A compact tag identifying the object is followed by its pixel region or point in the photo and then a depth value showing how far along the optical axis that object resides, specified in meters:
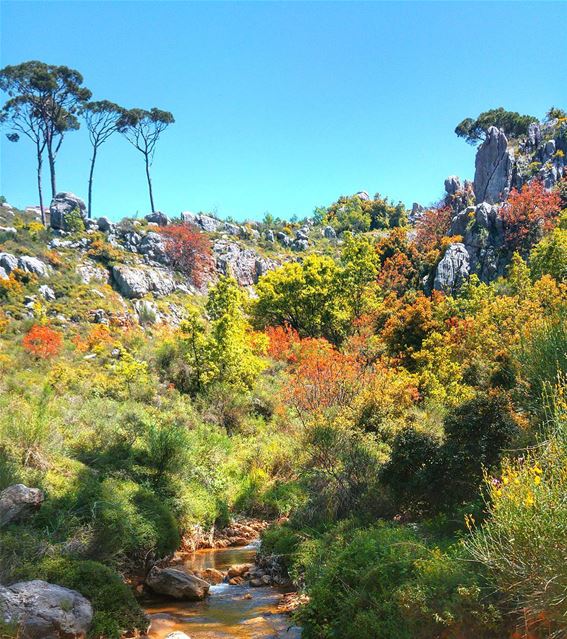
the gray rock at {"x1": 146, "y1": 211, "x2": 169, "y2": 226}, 55.03
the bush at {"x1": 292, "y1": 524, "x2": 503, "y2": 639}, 5.96
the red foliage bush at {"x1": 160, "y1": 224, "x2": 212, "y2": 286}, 49.28
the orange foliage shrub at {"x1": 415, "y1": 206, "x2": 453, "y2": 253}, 49.94
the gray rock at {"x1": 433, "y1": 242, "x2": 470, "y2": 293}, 41.94
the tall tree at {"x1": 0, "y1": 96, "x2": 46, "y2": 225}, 47.47
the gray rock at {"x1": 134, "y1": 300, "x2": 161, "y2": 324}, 39.16
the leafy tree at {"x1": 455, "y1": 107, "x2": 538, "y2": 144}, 62.94
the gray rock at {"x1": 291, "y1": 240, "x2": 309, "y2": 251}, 64.88
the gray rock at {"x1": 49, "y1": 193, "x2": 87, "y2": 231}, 46.53
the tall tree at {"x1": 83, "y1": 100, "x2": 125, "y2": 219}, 52.34
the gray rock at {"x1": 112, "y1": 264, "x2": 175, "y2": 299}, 41.56
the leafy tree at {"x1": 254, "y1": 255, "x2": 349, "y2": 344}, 39.56
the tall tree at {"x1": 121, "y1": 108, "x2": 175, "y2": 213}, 56.06
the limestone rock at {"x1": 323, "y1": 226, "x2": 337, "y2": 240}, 71.88
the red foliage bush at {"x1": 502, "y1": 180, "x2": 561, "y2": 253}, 42.34
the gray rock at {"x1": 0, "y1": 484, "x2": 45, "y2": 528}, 10.55
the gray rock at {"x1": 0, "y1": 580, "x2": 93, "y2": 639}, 7.75
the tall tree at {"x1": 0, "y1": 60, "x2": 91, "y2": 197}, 47.31
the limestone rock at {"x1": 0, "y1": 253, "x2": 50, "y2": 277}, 36.19
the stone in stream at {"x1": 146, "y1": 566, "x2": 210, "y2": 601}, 11.12
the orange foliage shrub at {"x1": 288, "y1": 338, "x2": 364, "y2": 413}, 19.80
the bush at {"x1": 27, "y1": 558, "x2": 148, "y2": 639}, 8.91
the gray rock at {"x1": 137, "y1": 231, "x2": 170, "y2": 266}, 47.88
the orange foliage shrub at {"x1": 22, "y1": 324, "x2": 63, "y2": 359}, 26.17
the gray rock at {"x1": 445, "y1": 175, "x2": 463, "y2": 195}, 62.22
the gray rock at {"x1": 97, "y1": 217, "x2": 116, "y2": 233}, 48.72
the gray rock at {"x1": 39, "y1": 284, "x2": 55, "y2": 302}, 35.88
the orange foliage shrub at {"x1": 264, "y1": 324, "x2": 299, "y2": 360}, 33.91
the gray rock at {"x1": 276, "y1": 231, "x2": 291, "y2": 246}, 66.22
